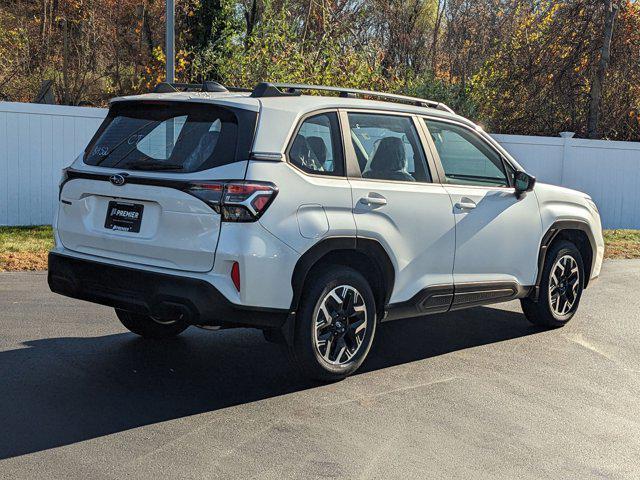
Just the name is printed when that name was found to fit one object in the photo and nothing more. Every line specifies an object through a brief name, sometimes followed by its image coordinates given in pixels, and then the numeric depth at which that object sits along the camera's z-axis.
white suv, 5.23
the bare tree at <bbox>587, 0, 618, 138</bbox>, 21.06
